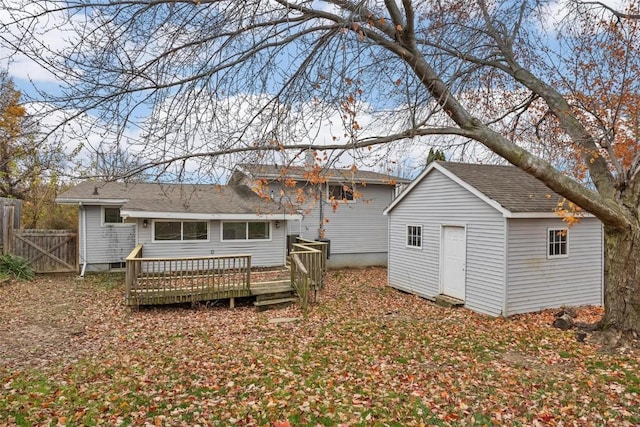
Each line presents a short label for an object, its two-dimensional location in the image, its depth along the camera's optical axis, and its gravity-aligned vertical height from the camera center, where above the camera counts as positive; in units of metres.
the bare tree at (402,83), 5.09 +2.08
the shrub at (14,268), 12.82 -1.93
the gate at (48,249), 14.26 -1.43
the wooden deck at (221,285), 9.87 -2.07
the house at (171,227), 13.94 -0.58
